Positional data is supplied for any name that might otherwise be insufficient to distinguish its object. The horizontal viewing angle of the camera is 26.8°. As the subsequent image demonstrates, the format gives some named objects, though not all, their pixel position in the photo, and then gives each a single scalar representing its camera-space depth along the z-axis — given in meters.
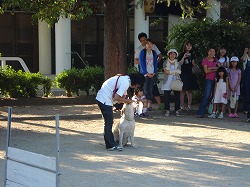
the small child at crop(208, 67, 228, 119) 12.48
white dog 8.71
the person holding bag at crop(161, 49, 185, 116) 12.60
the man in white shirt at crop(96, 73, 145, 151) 8.34
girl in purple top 12.60
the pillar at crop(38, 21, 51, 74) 21.72
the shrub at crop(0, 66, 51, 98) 14.79
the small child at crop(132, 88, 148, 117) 10.19
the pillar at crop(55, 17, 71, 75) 19.56
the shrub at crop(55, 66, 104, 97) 15.39
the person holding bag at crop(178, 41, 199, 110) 12.93
